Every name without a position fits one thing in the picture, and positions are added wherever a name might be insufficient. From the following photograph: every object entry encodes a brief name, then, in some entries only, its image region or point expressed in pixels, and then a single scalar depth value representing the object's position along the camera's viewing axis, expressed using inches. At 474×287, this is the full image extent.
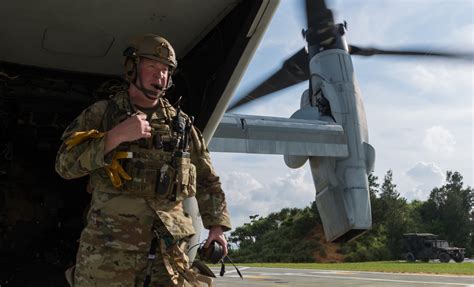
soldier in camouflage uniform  76.5
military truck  950.4
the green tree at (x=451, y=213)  1371.8
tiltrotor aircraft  128.8
